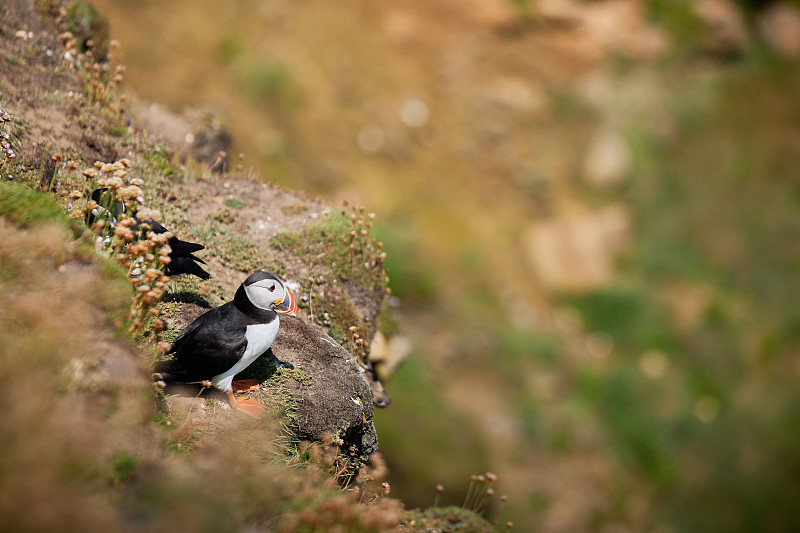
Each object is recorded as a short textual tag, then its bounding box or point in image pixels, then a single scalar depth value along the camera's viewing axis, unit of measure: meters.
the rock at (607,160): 37.48
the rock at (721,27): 39.34
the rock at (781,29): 40.50
